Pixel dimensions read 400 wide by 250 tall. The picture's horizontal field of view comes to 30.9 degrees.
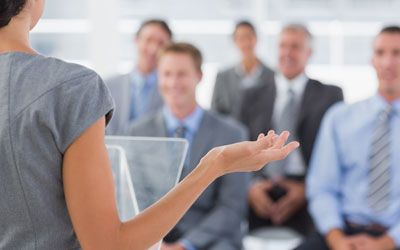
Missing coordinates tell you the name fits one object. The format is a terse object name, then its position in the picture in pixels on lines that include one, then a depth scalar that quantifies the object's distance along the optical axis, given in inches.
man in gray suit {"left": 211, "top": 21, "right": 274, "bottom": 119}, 201.6
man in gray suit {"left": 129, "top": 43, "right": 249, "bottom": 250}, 115.1
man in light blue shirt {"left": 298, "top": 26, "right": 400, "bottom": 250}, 118.5
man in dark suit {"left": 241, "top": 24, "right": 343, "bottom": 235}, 141.6
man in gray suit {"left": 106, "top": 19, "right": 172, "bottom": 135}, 152.0
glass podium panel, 53.6
